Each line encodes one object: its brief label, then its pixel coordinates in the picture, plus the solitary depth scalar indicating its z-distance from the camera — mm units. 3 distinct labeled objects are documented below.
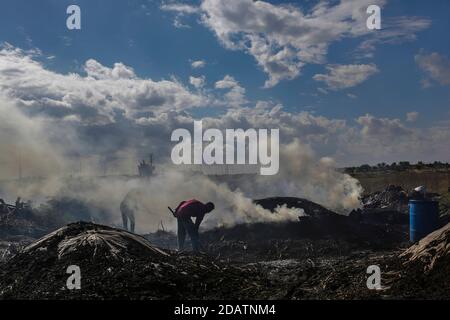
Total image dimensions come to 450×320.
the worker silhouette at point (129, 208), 19672
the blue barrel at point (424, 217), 14719
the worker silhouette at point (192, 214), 14727
